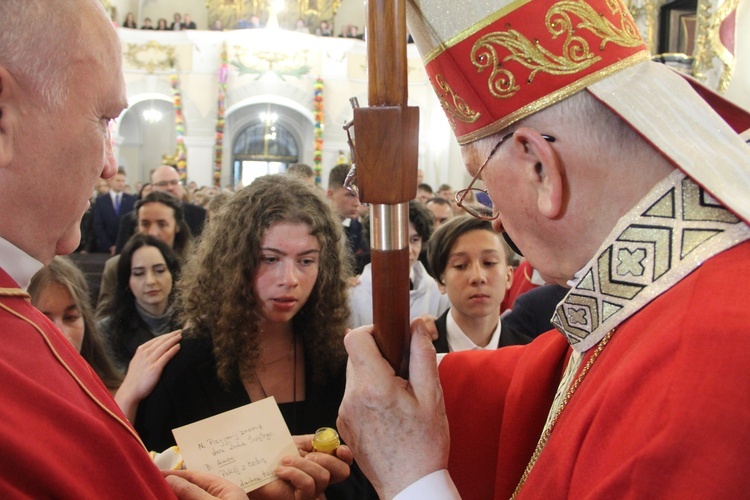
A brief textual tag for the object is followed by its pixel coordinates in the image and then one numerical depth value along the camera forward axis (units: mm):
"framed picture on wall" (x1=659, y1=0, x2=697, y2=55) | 5012
